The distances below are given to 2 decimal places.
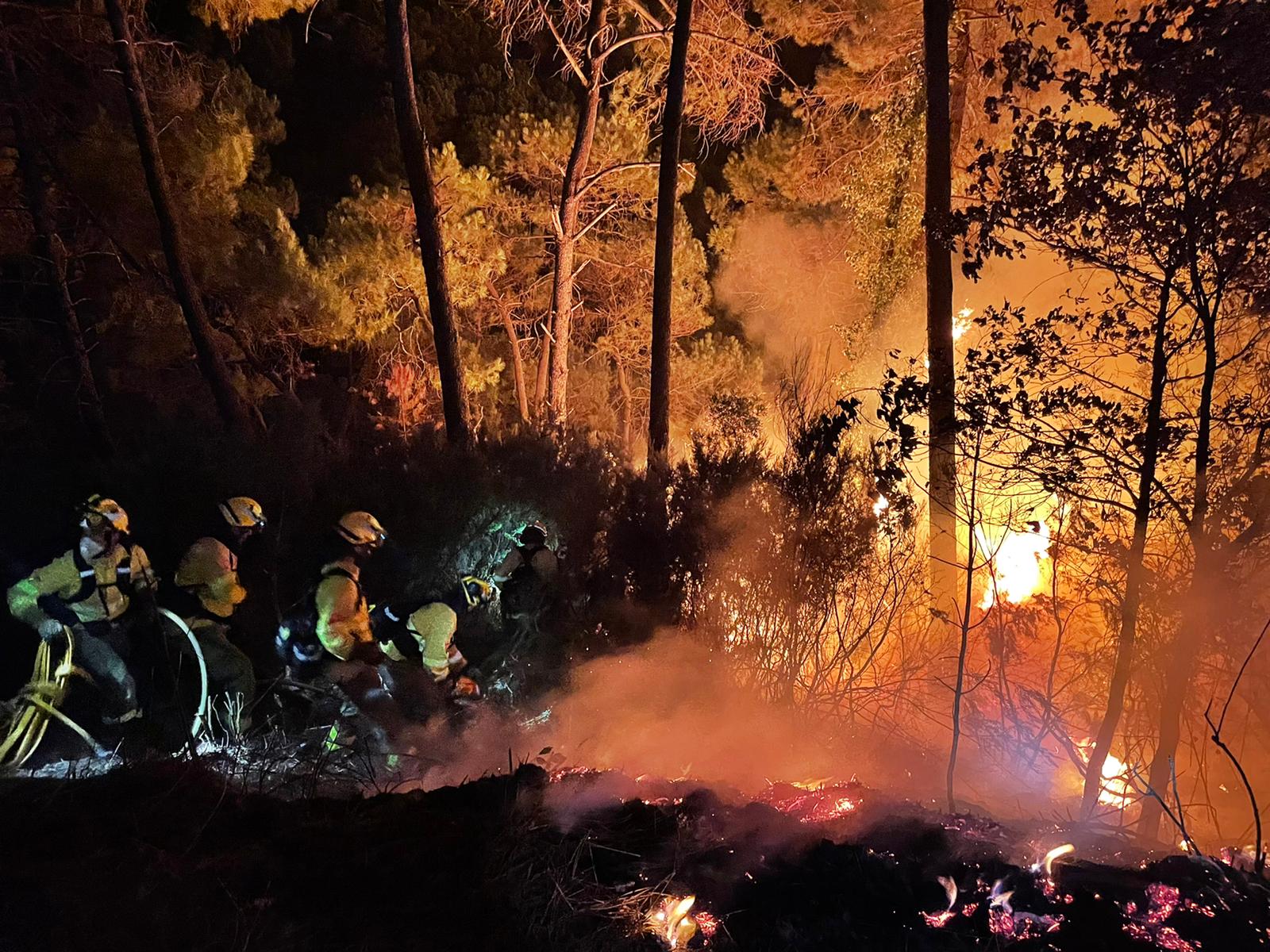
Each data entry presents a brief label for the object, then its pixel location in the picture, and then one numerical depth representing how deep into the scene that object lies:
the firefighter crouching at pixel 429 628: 6.28
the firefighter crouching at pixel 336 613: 5.95
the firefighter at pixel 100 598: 5.88
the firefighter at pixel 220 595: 6.13
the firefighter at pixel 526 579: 7.28
